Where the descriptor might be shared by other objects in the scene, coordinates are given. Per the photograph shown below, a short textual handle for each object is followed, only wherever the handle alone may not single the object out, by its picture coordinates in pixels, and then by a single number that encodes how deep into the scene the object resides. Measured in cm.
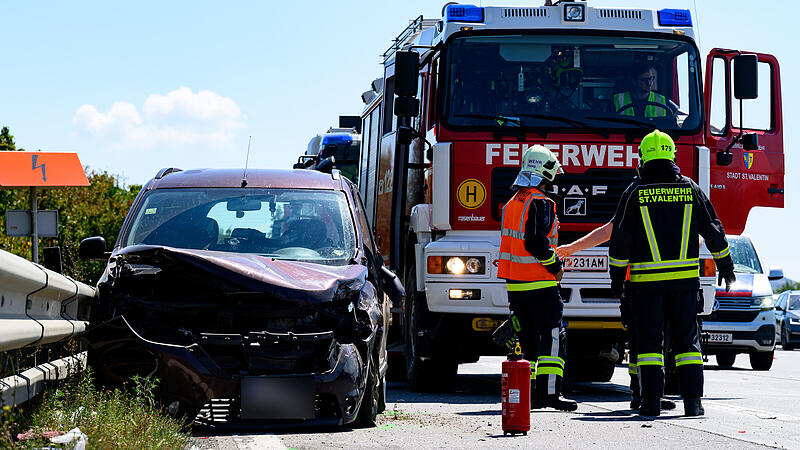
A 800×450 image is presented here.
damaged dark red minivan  1440
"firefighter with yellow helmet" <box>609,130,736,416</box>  1839
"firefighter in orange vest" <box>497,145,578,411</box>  1877
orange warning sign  3050
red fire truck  2266
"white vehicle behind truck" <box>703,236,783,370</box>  3672
